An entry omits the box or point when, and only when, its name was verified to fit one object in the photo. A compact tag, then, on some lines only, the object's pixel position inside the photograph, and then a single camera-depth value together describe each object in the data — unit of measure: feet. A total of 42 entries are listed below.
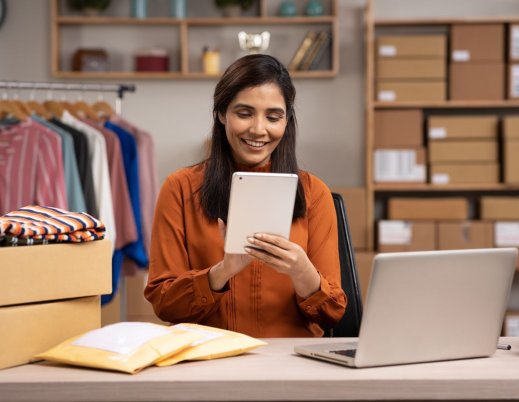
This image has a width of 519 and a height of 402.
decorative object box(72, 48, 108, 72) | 15.75
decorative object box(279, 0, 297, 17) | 15.69
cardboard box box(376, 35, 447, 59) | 14.94
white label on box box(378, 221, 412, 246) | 15.05
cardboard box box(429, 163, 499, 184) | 15.10
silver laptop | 4.65
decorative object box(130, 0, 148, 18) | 15.72
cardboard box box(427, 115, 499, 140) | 15.02
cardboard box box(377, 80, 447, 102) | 15.06
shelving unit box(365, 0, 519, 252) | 15.07
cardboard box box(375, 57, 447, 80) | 14.99
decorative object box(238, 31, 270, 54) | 14.47
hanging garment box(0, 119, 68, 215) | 11.37
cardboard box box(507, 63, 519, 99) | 14.92
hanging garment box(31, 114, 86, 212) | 11.90
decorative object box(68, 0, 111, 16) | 15.60
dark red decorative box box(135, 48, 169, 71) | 15.80
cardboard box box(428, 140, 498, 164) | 15.03
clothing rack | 11.24
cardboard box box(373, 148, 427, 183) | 15.16
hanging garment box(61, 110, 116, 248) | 12.17
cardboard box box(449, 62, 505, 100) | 15.01
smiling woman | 6.45
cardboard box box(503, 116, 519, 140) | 14.67
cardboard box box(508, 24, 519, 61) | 14.90
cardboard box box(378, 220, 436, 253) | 14.98
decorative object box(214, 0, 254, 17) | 15.60
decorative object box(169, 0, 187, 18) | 15.70
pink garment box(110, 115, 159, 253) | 13.08
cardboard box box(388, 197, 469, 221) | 15.16
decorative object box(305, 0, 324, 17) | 15.70
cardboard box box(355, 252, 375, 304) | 14.44
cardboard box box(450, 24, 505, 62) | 14.98
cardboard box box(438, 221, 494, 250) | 15.01
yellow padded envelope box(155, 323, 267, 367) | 4.84
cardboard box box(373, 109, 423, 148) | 15.12
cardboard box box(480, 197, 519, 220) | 15.07
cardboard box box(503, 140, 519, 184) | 14.82
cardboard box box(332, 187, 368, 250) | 15.30
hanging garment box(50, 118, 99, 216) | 12.17
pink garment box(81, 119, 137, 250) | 12.64
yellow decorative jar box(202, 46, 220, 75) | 15.64
